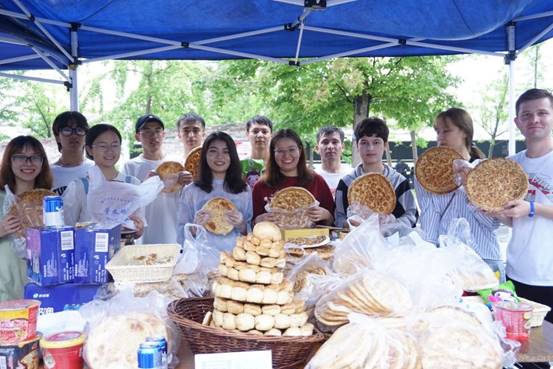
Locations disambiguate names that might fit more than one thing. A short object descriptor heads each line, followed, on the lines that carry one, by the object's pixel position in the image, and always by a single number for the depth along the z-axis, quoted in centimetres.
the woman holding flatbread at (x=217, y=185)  354
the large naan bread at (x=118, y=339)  148
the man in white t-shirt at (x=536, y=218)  291
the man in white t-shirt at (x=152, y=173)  420
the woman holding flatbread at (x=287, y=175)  375
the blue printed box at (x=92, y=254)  222
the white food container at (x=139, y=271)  208
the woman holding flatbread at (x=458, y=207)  320
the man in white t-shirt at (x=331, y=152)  449
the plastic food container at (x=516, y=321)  175
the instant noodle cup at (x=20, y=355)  143
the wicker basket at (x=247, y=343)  147
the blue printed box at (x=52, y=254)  212
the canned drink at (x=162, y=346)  125
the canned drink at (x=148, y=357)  120
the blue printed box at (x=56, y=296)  223
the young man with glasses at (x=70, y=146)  376
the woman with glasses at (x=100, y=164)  293
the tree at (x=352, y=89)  935
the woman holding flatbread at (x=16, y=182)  299
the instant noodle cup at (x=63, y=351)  148
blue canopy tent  372
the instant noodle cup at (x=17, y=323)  145
